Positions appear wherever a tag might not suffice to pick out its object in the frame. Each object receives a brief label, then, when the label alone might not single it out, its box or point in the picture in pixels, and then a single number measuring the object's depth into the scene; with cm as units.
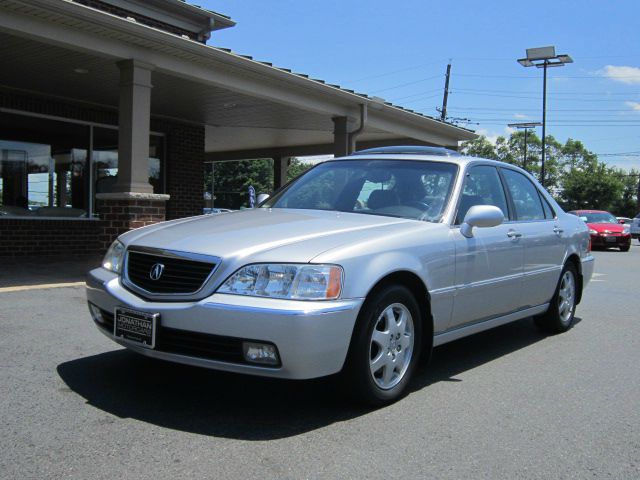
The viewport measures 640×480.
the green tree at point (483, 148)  6825
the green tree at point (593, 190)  5275
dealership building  819
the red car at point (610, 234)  2047
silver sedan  332
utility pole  4006
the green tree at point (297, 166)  8464
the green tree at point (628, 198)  6538
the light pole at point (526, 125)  4147
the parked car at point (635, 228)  2938
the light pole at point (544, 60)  2945
